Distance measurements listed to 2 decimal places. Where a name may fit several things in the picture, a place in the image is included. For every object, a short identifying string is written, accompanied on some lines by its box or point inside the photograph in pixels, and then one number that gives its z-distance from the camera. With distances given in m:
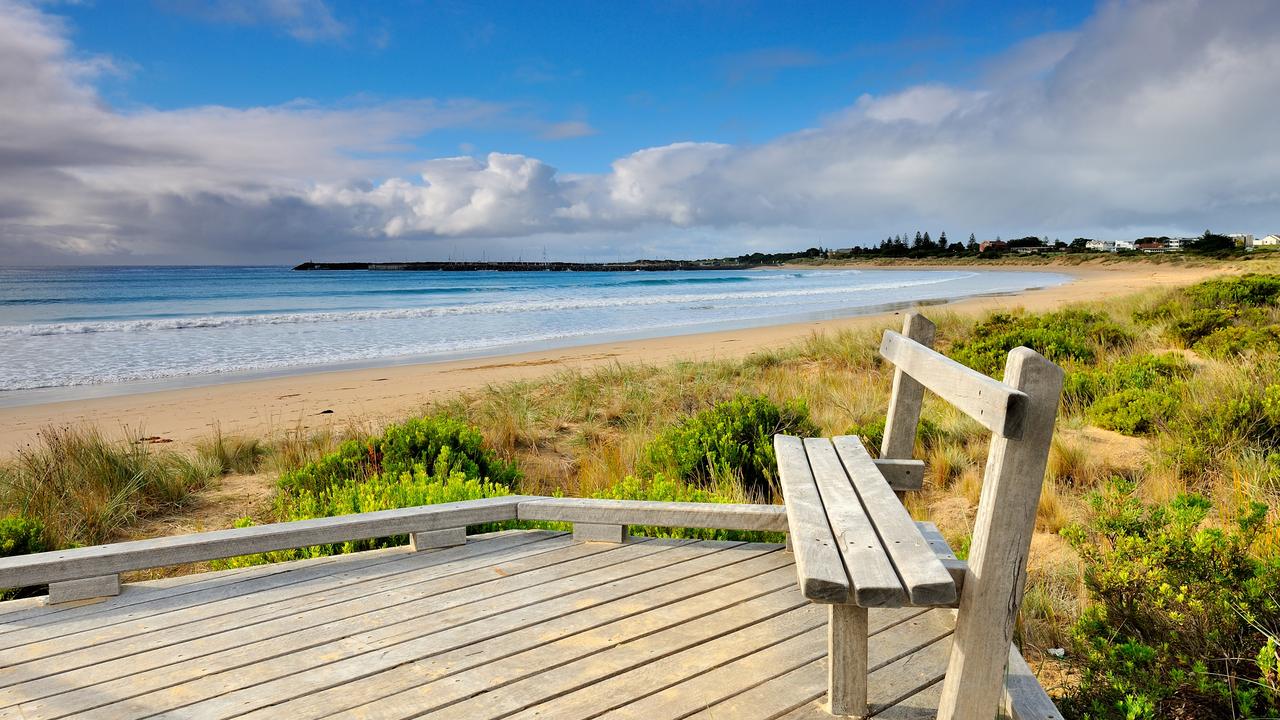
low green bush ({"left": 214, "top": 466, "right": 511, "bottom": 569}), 4.41
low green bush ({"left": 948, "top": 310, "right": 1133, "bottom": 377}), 9.46
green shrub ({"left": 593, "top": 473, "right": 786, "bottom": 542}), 4.23
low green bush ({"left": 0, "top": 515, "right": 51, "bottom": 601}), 4.30
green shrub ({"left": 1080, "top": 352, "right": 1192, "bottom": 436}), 6.42
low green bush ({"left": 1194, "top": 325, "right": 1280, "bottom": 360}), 8.16
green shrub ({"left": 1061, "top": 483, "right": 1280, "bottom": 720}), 2.54
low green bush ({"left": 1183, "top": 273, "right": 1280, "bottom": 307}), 13.40
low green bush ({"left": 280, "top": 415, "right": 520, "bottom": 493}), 6.03
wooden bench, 1.83
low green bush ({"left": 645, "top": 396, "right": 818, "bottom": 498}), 6.00
